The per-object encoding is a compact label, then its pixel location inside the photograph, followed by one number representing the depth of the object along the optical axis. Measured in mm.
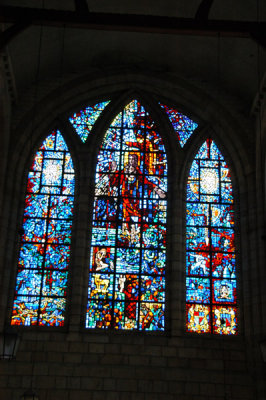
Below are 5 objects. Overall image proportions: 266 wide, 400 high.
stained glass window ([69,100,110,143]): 16109
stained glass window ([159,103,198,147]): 16297
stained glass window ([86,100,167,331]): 14445
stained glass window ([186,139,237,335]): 14531
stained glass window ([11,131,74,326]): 14309
